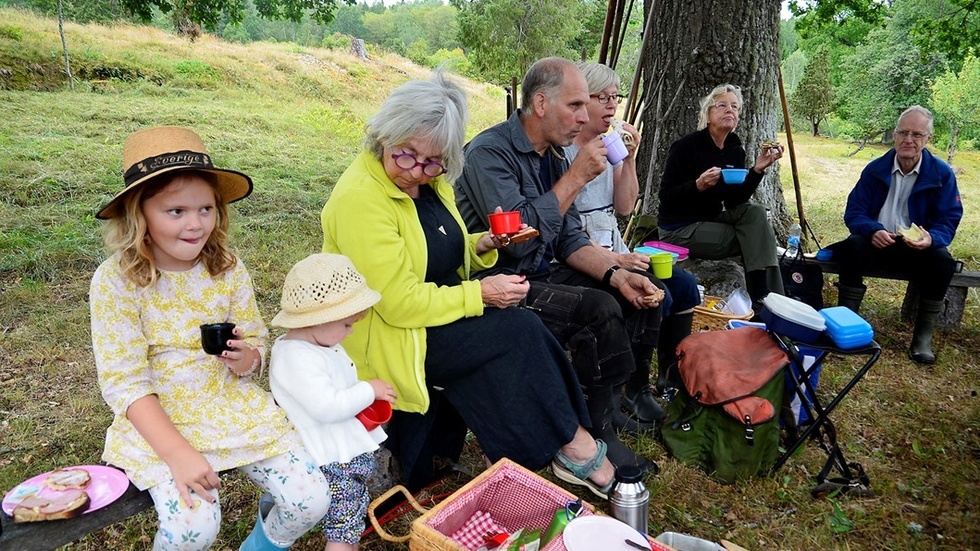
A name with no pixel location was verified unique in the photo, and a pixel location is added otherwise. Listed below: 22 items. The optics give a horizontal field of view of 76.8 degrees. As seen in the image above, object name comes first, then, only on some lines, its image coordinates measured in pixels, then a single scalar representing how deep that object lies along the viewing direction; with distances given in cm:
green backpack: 278
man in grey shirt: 269
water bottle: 500
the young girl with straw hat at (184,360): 171
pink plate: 167
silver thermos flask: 222
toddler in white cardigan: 189
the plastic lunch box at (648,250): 339
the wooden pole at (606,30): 555
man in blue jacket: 439
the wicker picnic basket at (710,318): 401
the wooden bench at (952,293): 474
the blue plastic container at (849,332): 262
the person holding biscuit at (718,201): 446
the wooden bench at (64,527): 158
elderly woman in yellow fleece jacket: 219
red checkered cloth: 212
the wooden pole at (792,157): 596
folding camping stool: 268
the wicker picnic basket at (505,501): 204
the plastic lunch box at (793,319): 271
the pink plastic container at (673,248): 423
